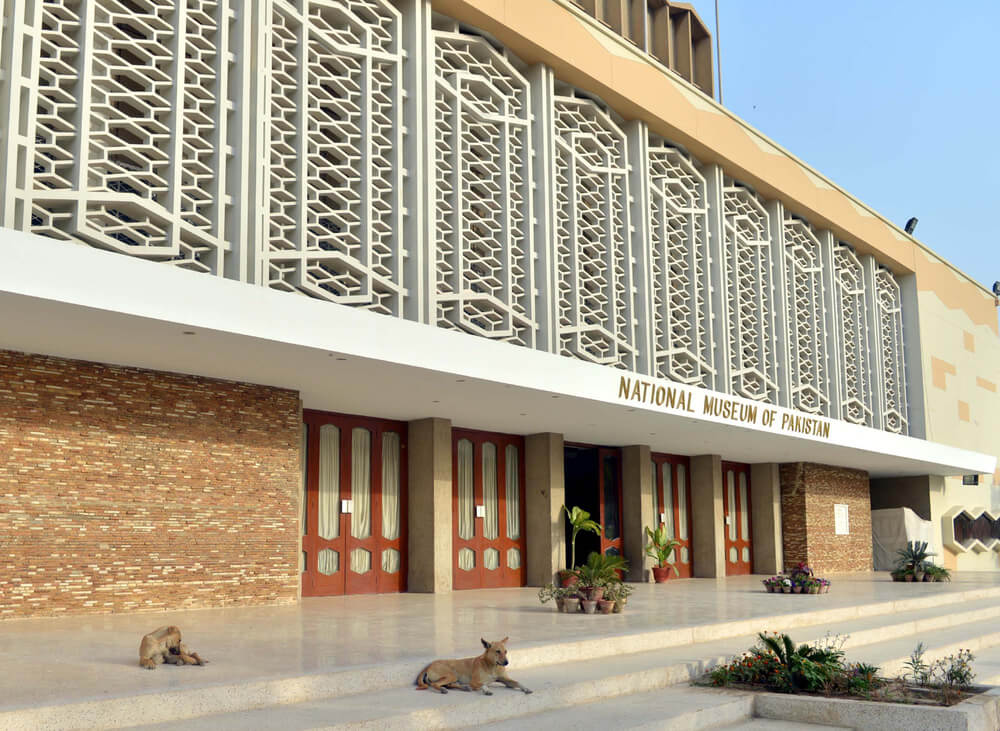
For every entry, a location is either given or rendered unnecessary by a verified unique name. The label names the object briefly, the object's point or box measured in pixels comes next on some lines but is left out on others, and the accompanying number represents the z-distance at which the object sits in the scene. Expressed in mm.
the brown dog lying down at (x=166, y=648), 7527
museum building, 10727
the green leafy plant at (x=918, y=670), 8712
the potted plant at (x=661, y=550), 20703
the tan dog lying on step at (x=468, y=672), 7680
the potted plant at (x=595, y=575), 13086
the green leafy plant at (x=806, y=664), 8344
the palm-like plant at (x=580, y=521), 18578
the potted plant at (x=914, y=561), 22231
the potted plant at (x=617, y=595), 13156
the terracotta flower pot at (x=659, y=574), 20922
